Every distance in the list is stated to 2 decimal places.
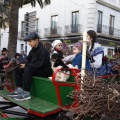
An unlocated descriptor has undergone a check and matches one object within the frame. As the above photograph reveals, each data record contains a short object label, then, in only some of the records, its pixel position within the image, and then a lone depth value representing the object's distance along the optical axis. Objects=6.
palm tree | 7.29
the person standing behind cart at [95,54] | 2.40
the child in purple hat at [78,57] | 2.17
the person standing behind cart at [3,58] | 5.56
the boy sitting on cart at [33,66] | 2.30
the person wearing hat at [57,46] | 3.06
